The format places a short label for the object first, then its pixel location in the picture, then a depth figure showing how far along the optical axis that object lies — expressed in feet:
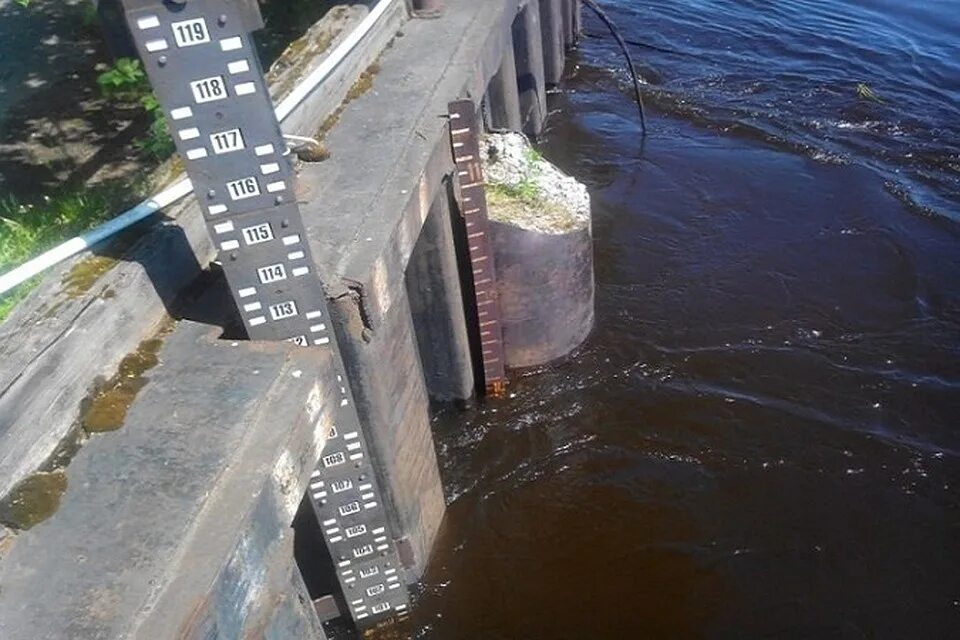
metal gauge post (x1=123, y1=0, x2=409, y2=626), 10.00
